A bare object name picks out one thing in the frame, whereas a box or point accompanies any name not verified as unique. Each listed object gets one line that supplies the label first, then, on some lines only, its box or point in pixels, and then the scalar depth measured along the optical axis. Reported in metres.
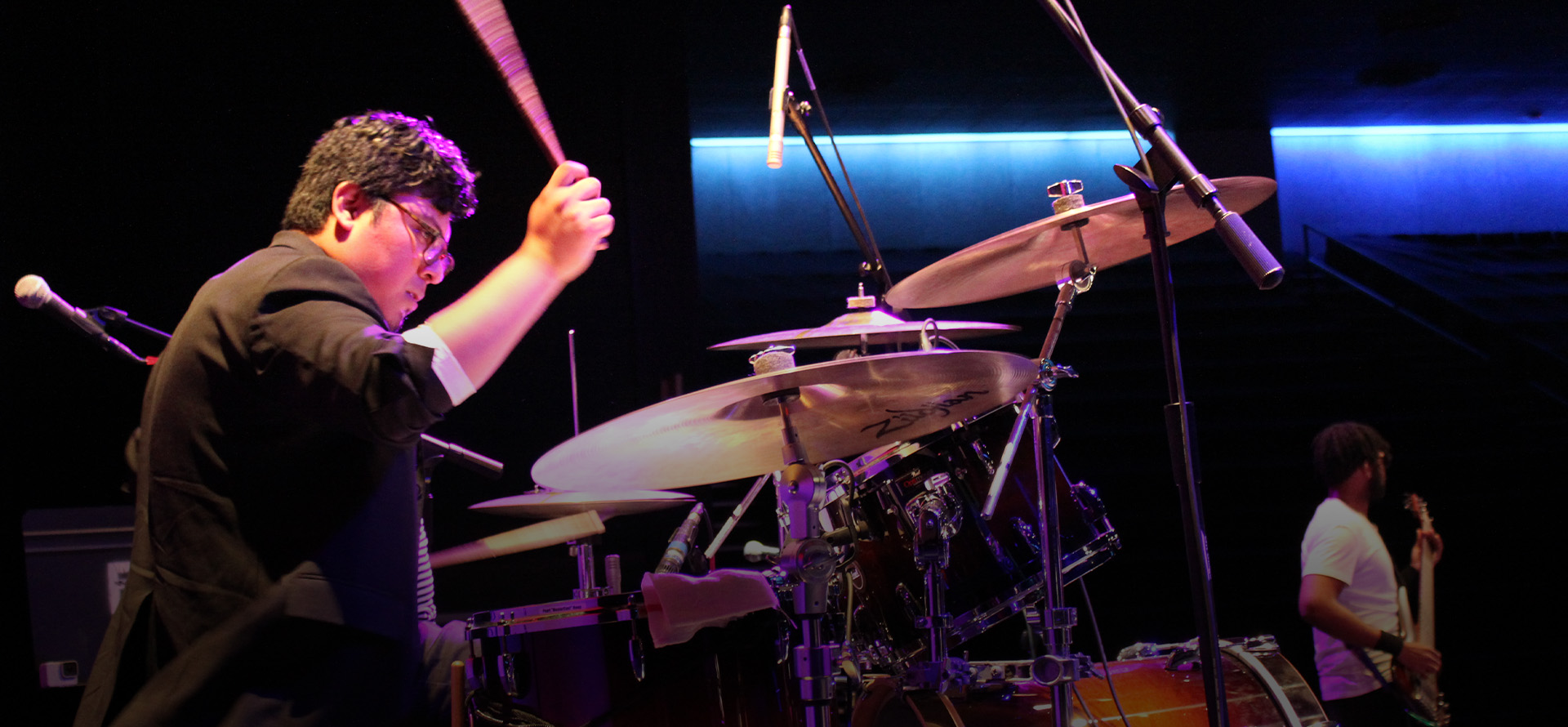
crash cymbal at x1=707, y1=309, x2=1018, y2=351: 2.52
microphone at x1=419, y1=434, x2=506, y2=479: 2.64
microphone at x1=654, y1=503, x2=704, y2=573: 2.00
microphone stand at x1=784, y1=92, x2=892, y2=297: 2.38
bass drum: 2.15
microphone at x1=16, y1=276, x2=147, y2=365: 2.20
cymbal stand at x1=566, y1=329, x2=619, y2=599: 2.49
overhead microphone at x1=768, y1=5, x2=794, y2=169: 2.15
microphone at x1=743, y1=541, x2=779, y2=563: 2.77
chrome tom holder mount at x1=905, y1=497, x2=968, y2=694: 2.02
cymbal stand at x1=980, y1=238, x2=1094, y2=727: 1.96
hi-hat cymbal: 2.47
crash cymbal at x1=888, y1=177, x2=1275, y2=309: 2.16
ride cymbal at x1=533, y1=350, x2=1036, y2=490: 1.66
